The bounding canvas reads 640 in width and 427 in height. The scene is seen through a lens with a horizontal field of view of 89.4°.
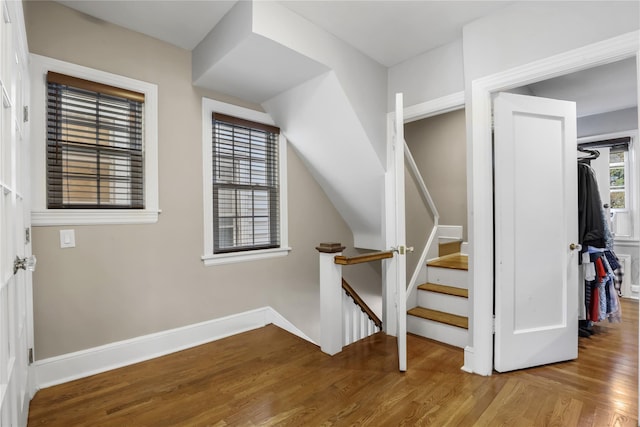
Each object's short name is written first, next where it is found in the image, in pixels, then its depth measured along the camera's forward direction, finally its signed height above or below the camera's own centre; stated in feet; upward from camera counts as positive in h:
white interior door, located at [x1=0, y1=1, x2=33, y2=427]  3.74 -0.09
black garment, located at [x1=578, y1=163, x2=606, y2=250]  9.25 -0.03
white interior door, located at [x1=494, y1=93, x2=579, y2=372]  7.48 -0.46
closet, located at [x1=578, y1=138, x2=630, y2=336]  9.30 -1.41
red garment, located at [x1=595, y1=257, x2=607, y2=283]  9.43 -1.71
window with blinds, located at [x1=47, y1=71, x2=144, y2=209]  7.11 +1.66
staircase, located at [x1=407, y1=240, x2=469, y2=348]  9.16 -2.89
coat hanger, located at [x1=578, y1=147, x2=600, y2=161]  10.04 +1.75
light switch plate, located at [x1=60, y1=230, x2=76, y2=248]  7.14 -0.51
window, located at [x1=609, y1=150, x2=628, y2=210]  14.37 +1.47
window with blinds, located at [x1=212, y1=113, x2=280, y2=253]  9.74 +0.94
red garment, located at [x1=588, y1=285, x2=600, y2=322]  9.43 -2.75
